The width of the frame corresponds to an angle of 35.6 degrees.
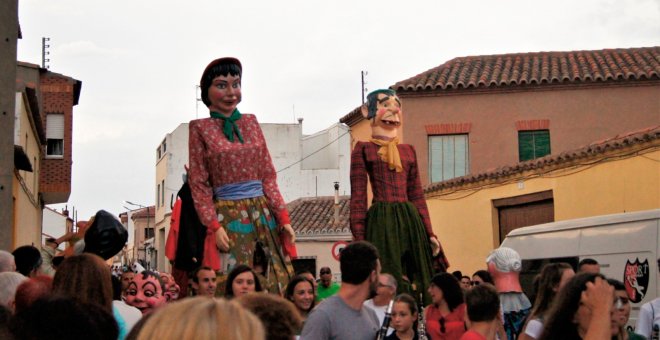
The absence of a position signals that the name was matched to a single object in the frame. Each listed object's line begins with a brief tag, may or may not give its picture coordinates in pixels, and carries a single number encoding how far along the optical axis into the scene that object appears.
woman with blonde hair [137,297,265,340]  2.49
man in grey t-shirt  5.29
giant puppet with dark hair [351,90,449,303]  8.69
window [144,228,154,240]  78.56
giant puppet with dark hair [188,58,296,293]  7.90
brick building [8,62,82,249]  28.73
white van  12.23
